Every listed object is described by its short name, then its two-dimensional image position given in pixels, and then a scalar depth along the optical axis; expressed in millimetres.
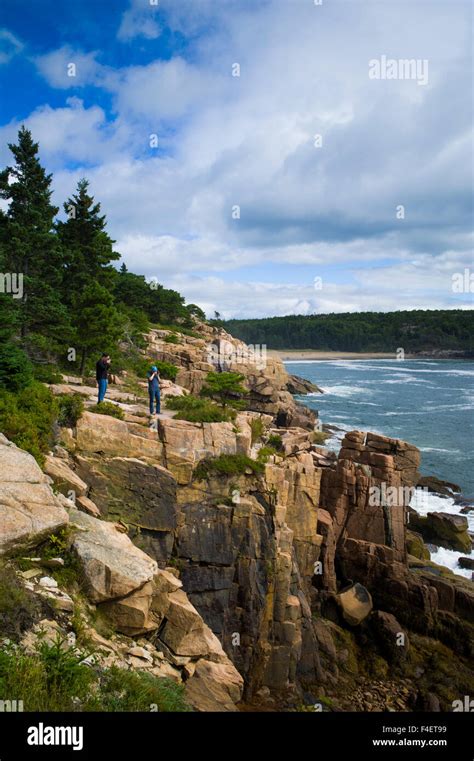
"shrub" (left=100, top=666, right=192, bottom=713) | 5961
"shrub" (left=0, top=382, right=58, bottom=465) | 10836
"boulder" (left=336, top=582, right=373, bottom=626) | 20250
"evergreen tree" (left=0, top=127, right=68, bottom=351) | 20173
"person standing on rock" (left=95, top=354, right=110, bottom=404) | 16484
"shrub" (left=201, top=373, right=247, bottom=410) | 28803
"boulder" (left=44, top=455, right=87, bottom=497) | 10891
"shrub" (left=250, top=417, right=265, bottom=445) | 20500
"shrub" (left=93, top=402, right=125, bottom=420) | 15695
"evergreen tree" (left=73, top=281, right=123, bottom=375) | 22125
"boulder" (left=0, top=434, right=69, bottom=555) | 7598
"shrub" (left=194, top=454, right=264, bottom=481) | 15953
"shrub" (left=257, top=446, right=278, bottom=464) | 18359
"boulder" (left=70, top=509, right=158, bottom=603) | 8055
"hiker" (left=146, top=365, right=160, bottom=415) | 17047
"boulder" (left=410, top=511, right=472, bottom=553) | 27531
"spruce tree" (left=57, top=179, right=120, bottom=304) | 31734
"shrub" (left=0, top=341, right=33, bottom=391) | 13213
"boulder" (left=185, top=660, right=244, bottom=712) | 8867
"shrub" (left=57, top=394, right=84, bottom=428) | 14258
